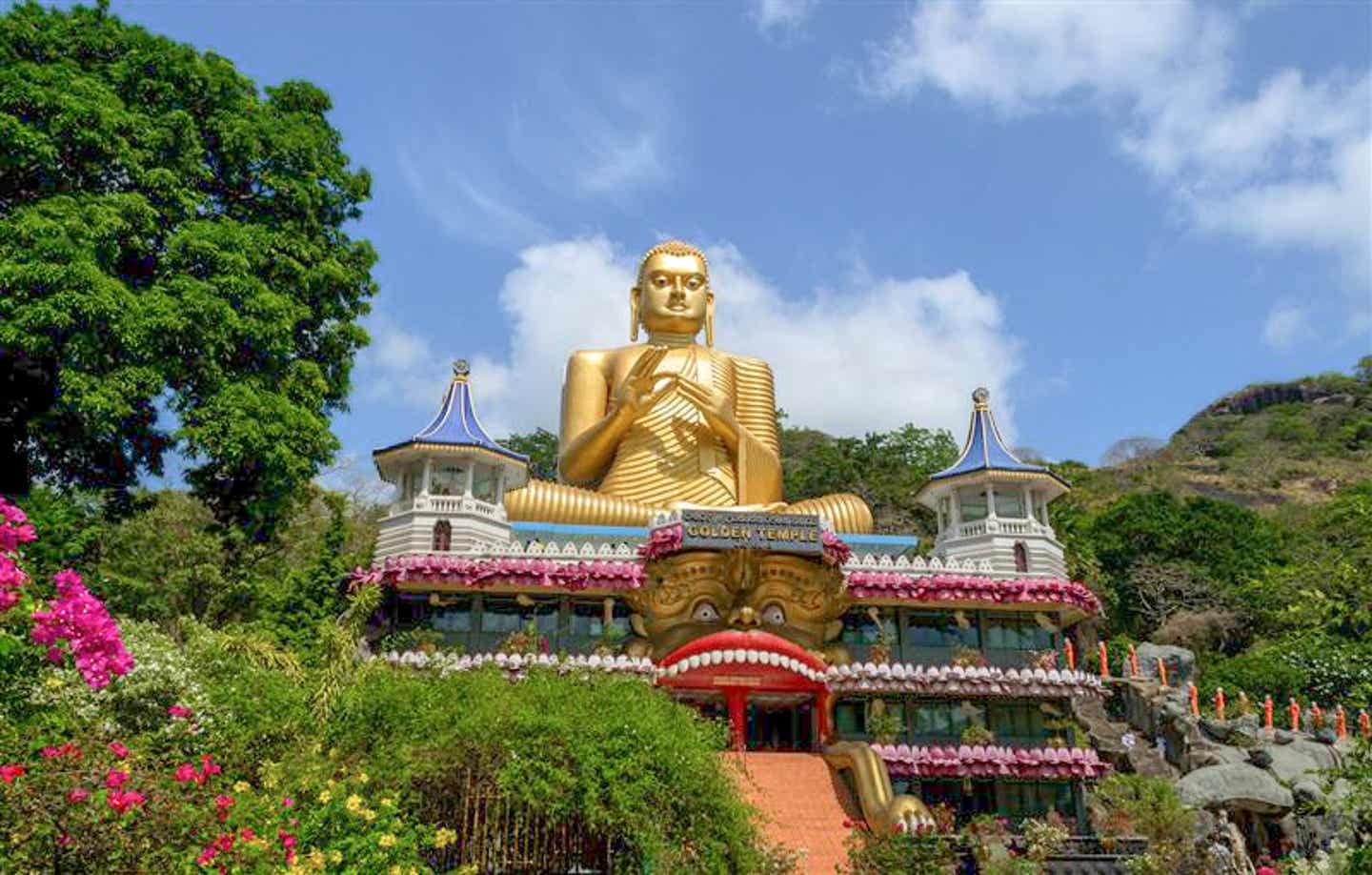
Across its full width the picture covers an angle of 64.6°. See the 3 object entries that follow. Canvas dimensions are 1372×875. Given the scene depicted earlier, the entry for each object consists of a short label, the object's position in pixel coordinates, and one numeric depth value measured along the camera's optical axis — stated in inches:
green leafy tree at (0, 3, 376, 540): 641.0
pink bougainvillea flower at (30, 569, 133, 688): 424.2
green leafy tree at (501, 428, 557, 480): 1839.3
